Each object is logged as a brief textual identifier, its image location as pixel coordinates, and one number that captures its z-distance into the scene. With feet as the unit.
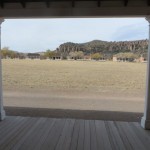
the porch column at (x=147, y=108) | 11.66
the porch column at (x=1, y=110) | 12.62
